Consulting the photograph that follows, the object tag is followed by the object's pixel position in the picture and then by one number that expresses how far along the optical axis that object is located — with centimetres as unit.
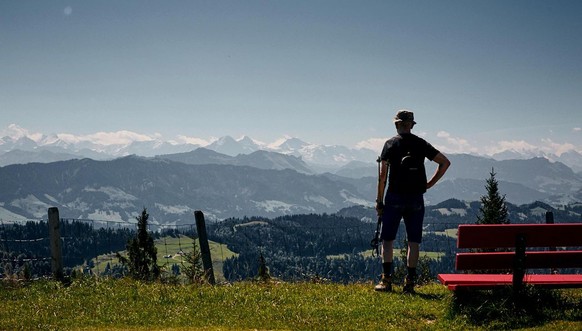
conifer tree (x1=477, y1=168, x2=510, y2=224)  5516
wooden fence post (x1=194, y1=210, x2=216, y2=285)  1466
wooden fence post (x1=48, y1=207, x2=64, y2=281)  1460
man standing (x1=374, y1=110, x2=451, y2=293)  1116
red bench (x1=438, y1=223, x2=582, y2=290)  880
